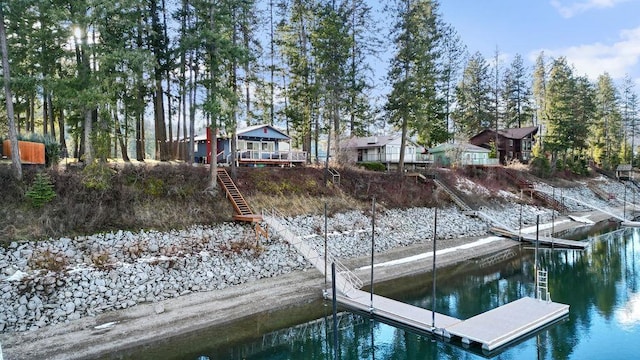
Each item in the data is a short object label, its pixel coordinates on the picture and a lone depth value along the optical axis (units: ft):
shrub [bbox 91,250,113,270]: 52.60
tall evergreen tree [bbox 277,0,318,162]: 104.27
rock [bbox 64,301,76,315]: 46.57
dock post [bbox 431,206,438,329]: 48.45
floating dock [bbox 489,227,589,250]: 95.79
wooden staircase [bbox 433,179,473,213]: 114.21
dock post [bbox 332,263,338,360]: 39.32
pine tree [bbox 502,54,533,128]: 188.75
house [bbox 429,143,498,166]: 145.89
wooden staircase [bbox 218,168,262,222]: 71.10
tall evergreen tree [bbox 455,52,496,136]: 176.35
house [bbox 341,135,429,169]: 133.59
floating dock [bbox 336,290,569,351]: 46.09
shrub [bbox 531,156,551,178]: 165.58
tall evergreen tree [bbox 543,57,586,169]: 168.35
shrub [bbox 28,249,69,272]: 49.26
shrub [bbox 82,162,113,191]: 62.59
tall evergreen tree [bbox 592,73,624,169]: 217.56
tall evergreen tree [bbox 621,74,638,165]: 230.07
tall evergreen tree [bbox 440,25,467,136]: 134.81
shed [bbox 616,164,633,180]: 206.18
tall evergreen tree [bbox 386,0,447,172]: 105.70
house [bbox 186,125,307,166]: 95.30
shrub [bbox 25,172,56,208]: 56.44
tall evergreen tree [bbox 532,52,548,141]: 200.44
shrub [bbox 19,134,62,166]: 66.06
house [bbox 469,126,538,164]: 184.34
